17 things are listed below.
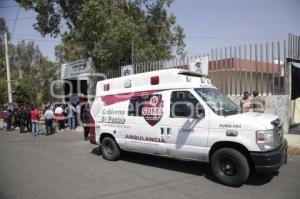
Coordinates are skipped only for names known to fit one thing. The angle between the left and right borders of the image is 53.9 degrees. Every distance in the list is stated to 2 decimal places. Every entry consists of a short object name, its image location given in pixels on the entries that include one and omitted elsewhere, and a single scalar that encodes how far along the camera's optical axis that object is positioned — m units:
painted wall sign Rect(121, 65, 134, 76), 15.62
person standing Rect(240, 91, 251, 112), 10.45
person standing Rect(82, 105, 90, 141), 12.99
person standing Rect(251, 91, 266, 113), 10.54
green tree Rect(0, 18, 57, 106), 45.72
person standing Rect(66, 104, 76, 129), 17.56
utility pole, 22.97
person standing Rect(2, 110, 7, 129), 21.02
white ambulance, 5.70
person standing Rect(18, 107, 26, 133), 17.86
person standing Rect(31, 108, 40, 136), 15.95
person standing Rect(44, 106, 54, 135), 15.82
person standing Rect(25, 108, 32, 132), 18.05
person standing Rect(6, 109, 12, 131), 20.12
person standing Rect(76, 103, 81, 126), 17.35
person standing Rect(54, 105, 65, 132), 17.11
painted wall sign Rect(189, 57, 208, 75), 12.42
